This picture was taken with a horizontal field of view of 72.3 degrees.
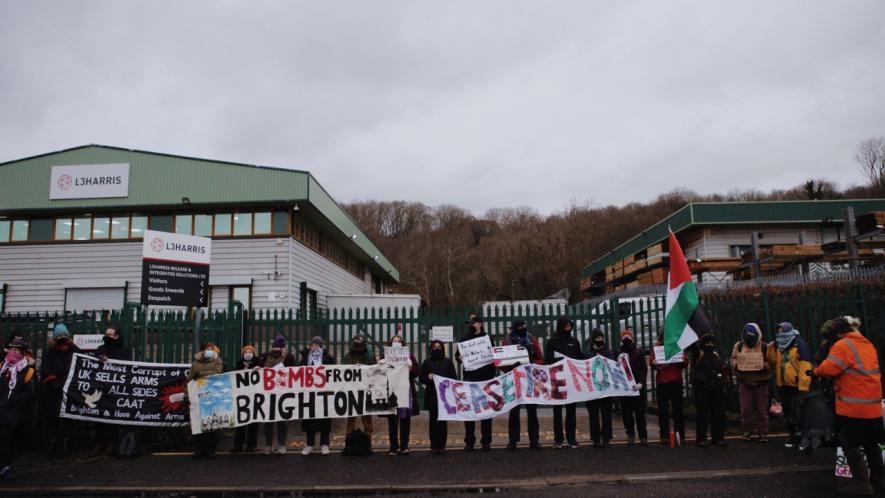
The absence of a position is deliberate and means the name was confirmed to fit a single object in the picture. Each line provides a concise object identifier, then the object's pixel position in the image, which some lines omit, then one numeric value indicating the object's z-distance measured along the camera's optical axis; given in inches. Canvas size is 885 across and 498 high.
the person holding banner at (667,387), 386.0
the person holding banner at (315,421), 384.2
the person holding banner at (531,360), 385.1
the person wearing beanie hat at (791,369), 361.7
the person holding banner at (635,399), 392.0
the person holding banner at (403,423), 378.0
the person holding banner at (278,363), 389.4
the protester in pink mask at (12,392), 338.0
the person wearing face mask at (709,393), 379.9
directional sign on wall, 464.8
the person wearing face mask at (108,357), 400.2
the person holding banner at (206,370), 380.5
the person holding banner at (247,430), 397.1
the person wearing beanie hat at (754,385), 382.6
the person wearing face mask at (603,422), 388.5
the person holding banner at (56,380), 387.2
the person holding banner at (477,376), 385.4
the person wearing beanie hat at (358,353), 401.7
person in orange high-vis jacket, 266.8
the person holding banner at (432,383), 378.6
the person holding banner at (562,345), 406.3
